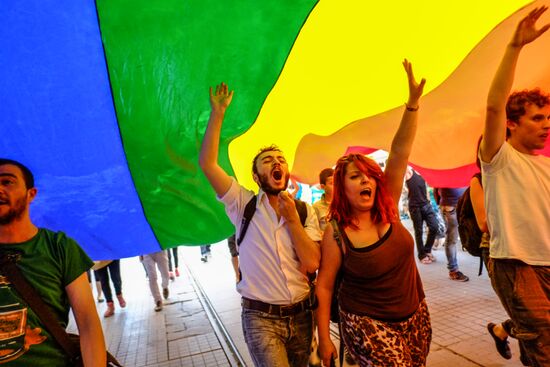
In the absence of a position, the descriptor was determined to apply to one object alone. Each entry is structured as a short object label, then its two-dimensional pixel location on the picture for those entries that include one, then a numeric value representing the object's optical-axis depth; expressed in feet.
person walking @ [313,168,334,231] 14.23
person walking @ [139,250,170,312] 19.71
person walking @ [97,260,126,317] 19.62
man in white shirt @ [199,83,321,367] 6.75
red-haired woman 5.91
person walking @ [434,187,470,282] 17.77
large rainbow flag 6.93
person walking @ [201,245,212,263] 35.45
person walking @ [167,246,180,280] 30.05
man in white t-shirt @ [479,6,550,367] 6.41
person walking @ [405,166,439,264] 21.38
